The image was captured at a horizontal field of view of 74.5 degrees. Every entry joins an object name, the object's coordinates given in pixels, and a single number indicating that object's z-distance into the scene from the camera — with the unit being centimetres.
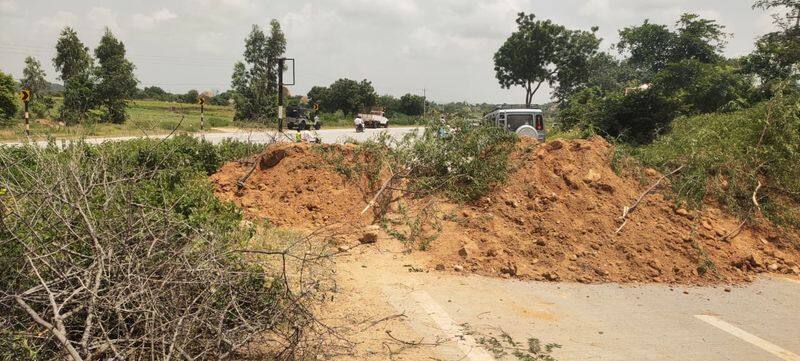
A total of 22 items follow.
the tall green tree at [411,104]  6606
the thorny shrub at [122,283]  281
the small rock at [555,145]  888
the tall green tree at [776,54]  1693
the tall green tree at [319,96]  5709
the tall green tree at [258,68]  3397
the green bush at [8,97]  2245
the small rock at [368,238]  684
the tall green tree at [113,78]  2734
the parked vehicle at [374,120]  4600
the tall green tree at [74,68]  2652
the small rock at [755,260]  640
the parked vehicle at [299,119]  3331
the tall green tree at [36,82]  2877
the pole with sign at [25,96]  1622
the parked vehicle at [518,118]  1858
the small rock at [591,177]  782
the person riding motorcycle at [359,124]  3728
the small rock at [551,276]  586
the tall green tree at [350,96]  5475
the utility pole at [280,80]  1751
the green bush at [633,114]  1600
